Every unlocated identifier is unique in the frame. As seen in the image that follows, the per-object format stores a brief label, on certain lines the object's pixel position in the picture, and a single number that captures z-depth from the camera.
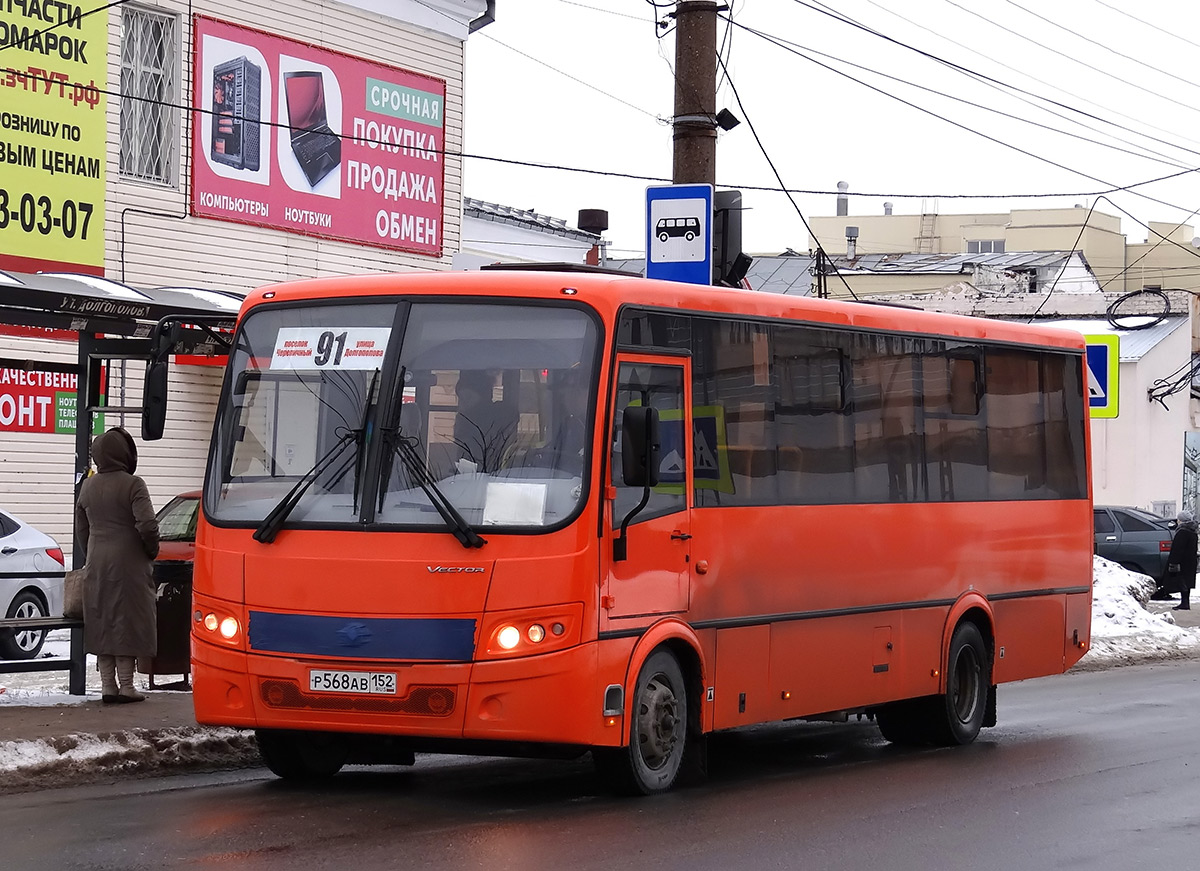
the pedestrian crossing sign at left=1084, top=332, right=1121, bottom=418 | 22.38
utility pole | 15.49
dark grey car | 32.25
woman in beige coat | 12.38
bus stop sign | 15.12
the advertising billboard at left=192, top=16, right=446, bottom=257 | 22.58
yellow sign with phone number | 19.97
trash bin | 13.28
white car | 16.91
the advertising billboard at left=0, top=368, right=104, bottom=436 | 20.64
